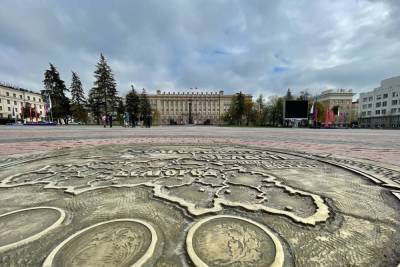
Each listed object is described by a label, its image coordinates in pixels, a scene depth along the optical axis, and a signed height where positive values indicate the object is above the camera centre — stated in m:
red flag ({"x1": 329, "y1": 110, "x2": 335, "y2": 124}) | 46.79 +1.55
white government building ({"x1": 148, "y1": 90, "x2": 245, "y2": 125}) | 102.94 +9.34
